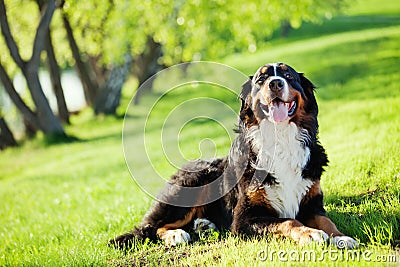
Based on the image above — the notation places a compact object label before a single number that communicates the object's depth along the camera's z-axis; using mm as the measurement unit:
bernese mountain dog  5043
